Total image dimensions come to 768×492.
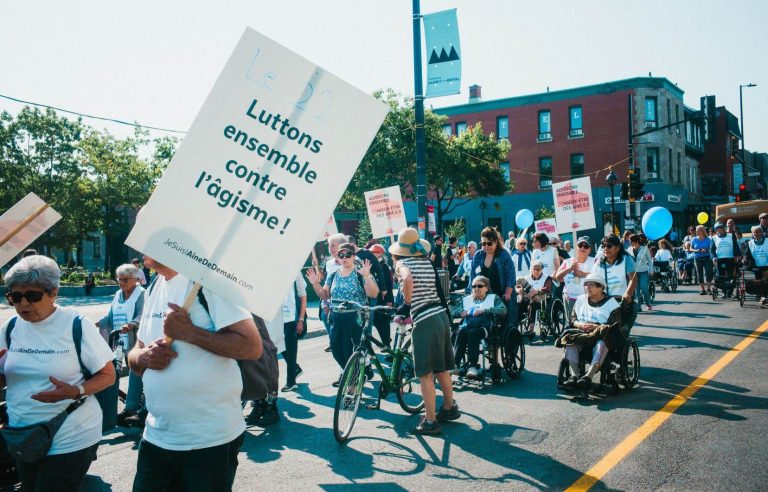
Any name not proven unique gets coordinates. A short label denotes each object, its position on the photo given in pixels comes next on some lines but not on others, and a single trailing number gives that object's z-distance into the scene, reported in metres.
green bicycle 5.48
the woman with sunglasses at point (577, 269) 9.00
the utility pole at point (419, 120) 14.41
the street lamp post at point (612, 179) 24.88
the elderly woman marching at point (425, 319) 5.68
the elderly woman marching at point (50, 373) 2.99
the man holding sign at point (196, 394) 2.54
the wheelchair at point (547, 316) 11.10
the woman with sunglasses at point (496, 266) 8.08
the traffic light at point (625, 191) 22.90
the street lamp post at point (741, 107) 45.29
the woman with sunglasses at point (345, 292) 6.91
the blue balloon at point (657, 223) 16.20
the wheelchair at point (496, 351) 7.51
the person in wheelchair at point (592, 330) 6.66
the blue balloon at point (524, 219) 26.17
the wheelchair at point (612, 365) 6.78
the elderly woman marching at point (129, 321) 6.05
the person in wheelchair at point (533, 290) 10.88
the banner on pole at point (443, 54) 13.34
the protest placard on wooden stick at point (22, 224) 4.70
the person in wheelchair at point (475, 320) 7.44
